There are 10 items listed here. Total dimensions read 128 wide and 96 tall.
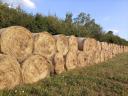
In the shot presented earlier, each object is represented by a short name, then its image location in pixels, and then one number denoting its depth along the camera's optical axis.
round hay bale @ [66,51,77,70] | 3.88
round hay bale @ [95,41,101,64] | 5.44
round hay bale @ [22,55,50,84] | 2.72
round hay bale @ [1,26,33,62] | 2.60
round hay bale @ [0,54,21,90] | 2.36
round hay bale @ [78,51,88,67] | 4.36
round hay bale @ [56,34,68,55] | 3.63
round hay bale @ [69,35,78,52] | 4.08
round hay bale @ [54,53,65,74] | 3.44
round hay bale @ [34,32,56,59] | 3.09
